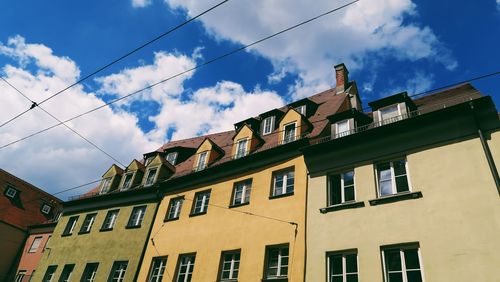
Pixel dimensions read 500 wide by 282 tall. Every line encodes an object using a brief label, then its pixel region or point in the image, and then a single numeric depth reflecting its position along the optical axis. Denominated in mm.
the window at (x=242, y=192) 16766
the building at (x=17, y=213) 31797
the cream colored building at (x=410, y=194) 9867
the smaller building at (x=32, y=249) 29766
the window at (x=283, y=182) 15312
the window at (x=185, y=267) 15930
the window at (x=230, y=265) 14438
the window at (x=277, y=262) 13030
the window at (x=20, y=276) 29522
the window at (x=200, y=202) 18277
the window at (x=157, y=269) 17322
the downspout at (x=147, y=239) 18584
